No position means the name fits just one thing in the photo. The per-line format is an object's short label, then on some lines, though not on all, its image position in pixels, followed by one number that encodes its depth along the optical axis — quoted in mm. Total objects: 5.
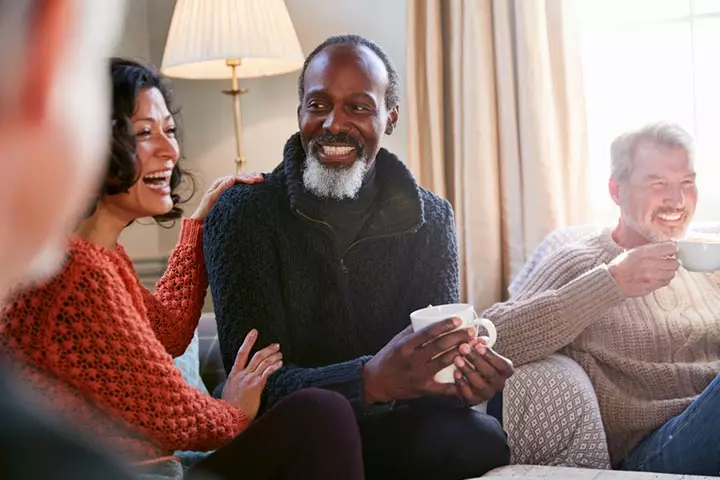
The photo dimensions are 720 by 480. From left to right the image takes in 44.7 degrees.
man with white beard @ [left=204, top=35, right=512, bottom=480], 1487
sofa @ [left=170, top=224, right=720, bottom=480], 1695
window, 2623
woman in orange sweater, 979
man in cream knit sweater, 1781
